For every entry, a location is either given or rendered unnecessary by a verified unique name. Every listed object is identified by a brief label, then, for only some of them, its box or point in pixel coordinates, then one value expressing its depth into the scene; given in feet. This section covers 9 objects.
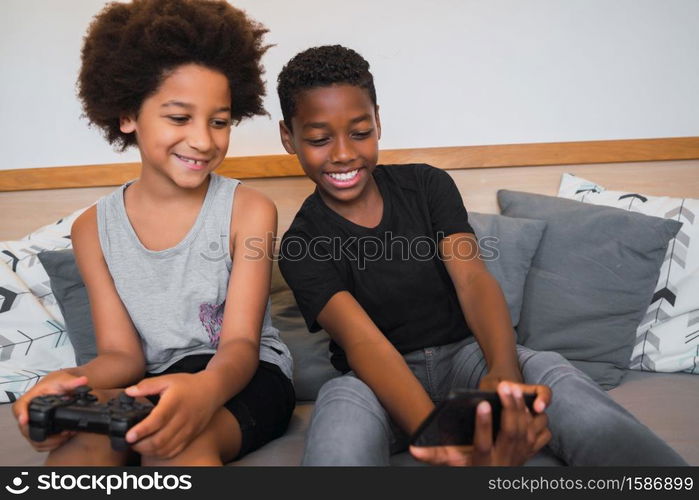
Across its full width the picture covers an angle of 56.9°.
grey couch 3.17
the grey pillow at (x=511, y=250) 4.22
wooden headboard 5.01
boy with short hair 3.00
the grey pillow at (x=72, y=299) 4.21
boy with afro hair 3.43
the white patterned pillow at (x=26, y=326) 4.27
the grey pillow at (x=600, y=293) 4.08
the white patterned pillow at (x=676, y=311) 4.15
